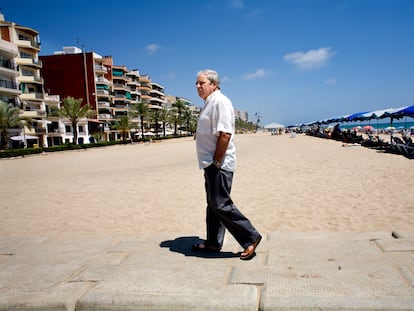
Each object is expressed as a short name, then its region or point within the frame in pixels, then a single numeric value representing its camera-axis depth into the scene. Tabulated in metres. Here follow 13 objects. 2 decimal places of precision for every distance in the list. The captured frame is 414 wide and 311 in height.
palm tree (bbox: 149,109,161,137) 77.69
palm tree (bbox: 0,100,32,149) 33.94
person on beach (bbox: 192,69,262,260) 2.81
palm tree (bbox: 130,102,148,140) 66.19
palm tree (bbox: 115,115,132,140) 59.62
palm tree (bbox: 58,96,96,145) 45.78
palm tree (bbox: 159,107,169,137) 82.49
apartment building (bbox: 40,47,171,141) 60.97
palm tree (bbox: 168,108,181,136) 86.26
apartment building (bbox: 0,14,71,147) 42.25
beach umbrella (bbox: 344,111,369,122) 27.88
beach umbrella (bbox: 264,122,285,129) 84.85
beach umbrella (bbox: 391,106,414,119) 15.62
